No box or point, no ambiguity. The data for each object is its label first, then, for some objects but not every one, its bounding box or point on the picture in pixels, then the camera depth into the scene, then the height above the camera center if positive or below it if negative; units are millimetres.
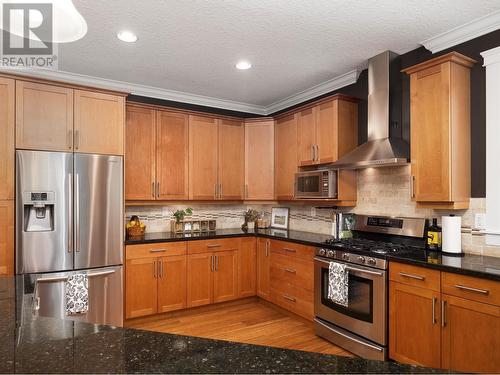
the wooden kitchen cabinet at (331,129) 3729 +703
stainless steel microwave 3699 +85
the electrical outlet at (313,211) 4402 -254
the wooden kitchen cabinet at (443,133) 2678 +470
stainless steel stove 2775 -770
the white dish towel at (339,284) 3016 -817
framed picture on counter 4836 -367
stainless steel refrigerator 3057 -327
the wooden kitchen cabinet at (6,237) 2979 -394
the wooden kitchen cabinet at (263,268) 4250 -965
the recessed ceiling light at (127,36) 2819 +1303
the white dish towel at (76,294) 3172 -948
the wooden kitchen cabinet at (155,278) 3648 -952
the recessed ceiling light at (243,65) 3453 +1295
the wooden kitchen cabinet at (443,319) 2113 -868
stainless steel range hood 3166 +754
